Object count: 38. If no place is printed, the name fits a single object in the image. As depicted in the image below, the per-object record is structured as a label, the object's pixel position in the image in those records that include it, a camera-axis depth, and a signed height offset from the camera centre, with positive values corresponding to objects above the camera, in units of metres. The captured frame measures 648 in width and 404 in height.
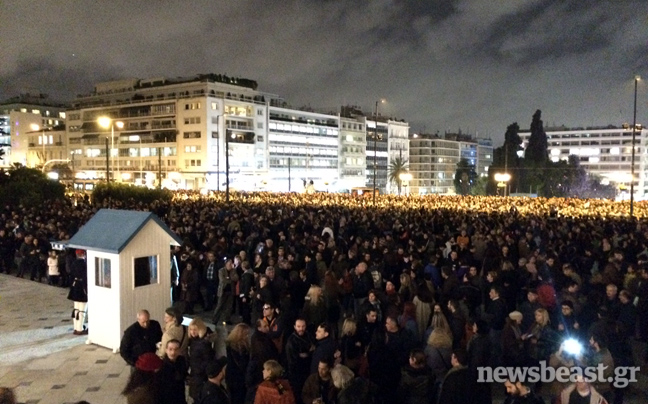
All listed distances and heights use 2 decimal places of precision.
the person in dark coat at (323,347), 5.66 -1.72
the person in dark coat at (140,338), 6.55 -1.88
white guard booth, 8.83 -1.42
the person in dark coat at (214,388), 4.75 -1.79
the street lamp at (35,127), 96.96 +10.26
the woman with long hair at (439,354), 5.98 -1.88
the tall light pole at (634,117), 23.81 +3.00
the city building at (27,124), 92.94 +10.99
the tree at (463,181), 95.75 +0.40
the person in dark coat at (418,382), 5.36 -1.96
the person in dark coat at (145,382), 4.54 -1.75
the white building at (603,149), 125.31 +8.16
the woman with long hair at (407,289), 8.65 -1.68
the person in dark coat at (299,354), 6.14 -1.92
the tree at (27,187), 27.53 -0.16
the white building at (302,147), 84.62 +5.92
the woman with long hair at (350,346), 6.15 -1.85
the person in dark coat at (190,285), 10.94 -2.02
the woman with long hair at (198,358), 5.79 -1.87
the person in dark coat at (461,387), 5.03 -1.89
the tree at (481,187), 81.35 -0.56
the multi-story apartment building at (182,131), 75.31 +7.71
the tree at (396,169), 96.66 +2.63
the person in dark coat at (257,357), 5.86 -1.91
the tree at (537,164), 67.50 +2.40
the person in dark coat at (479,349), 6.05 -1.86
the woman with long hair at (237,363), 6.18 -2.04
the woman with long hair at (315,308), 7.73 -1.78
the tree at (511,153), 67.38 +3.74
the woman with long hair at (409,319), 7.24 -1.83
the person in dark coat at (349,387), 4.79 -1.81
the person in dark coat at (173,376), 5.06 -1.87
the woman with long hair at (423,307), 7.79 -1.77
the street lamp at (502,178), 44.75 +0.43
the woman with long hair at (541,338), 6.42 -1.85
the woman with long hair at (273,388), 4.85 -1.83
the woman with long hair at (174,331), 6.39 -1.75
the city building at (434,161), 122.38 +5.05
